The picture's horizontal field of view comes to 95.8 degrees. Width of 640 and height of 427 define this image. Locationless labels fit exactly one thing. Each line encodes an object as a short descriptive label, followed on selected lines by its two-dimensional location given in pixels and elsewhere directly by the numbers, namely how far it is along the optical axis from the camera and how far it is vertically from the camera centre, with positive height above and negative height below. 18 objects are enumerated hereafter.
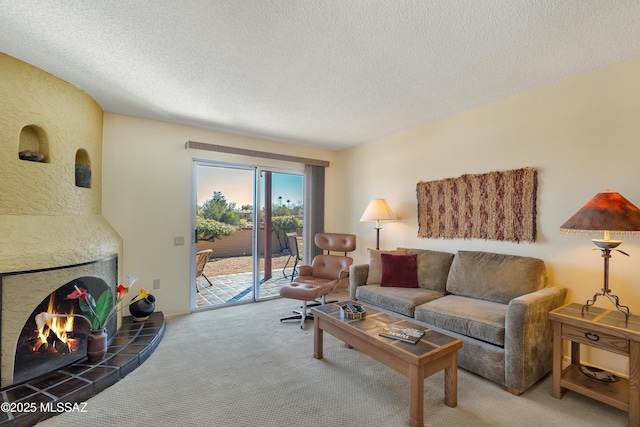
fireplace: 1.99 -0.83
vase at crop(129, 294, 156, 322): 3.15 -1.07
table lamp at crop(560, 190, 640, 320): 1.89 -0.04
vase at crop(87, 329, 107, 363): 2.33 -1.10
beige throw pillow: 3.49 -0.64
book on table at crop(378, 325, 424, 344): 1.95 -0.85
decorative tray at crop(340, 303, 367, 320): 2.40 -0.83
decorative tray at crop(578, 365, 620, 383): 2.02 -1.15
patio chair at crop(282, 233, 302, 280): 4.80 -0.63
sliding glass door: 4.06 -0.27
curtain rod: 3.78 +0.87
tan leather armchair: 3.33 -0.84
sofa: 2.07 -0.81
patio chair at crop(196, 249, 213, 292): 4.02 -0.66
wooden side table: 1.74 -0.85
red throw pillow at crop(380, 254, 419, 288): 3.31 -0.67
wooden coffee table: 1.74 -0.92
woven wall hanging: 2.81 +0.08
